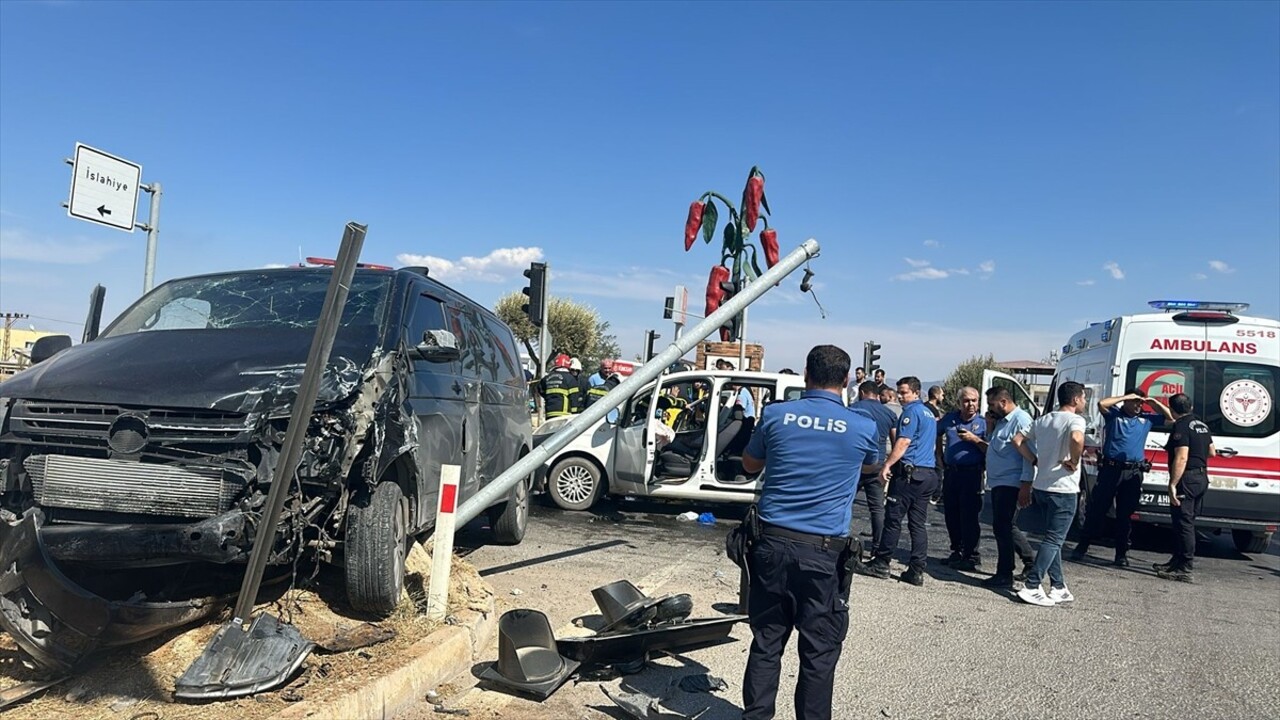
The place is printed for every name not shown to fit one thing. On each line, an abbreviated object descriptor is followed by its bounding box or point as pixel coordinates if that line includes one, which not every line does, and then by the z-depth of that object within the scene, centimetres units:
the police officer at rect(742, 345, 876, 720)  375
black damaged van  364
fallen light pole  564
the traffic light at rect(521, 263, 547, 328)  909
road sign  879
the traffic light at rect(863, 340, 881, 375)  1367
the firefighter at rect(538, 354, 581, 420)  1394
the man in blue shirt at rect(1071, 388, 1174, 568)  871
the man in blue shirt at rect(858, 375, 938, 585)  734
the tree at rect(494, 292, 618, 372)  3859
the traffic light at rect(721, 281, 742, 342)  702
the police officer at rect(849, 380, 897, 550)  722
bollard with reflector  485
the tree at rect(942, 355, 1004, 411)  4073
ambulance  914
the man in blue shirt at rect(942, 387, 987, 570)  793
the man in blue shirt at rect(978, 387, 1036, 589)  742
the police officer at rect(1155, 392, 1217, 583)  823
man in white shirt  677
